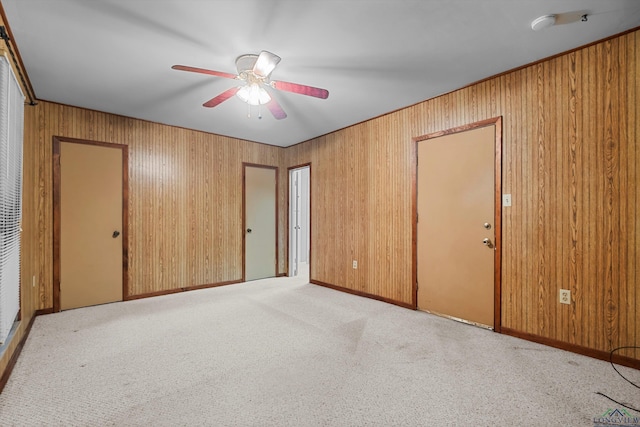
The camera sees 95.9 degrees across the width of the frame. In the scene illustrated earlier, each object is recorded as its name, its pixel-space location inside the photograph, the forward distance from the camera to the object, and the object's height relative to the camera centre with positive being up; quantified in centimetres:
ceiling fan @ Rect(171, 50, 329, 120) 207 +108
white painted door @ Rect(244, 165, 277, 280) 517 -16
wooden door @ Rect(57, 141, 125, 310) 355 -15
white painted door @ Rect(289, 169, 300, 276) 569 -14
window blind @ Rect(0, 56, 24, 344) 199 +16
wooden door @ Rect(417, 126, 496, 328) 294 -13
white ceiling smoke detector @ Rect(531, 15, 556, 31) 198 +134
